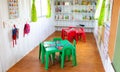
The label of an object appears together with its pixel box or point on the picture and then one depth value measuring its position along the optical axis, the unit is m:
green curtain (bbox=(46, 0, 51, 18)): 6.37
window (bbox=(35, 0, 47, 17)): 5.60
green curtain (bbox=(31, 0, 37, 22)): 4.59
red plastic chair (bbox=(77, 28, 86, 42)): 6.10
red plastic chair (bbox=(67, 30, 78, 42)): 5.91
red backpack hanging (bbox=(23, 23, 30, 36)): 4.19
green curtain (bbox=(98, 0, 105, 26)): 4.05
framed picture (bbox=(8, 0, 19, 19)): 3.40
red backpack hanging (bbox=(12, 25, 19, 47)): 3.54
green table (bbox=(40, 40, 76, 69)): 3.38
